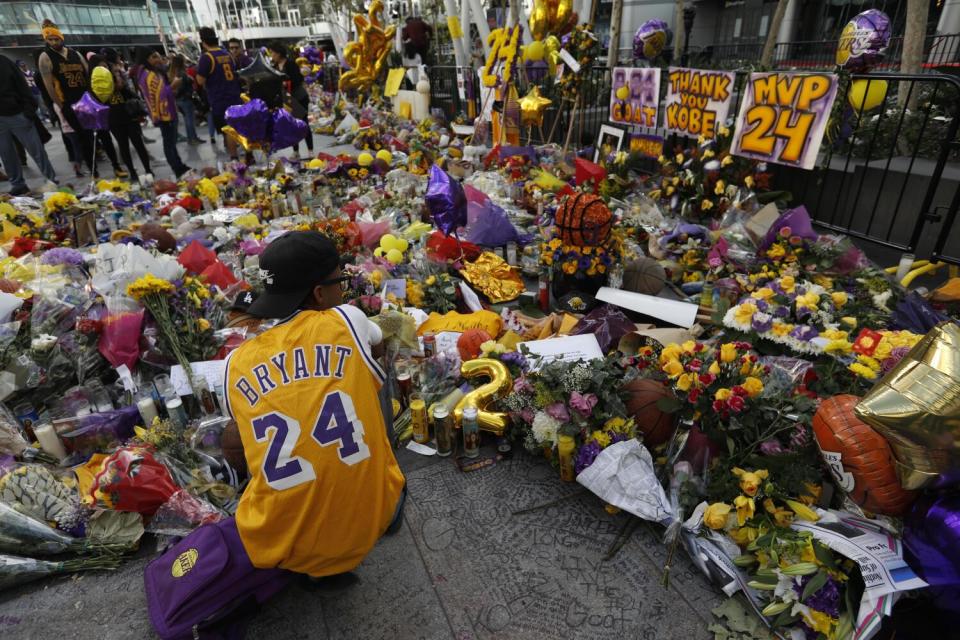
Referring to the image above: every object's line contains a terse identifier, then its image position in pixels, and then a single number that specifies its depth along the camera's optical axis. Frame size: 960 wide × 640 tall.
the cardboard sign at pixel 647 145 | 6.41
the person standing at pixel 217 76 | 8.52
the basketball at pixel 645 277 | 4.27
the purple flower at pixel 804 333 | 2.86
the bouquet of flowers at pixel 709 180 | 5.10
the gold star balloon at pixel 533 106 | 7.17
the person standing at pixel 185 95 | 10.52
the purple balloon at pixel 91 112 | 7.93
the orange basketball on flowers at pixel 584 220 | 3.90
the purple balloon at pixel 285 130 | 7.32
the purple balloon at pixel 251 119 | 6.98
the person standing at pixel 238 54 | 10.94
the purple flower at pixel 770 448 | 2.26
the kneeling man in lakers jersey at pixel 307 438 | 1.80
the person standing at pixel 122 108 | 7.77
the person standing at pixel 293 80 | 9.88
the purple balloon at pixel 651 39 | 8.97
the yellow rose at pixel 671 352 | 2.61
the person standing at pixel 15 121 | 7.46
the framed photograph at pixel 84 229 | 5.48
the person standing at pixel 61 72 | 7.77
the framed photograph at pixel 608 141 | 6.83
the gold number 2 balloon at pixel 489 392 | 2.85
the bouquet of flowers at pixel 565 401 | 2.60
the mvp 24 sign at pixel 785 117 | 4.35
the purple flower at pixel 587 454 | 2.53
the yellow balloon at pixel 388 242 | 4.75
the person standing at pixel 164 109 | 8.69
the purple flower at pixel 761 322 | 2.97
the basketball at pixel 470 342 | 3.36
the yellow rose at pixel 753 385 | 2.23
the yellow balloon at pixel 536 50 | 7.34
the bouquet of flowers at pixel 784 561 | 1.87
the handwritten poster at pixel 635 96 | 6.33
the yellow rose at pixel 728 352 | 2.38
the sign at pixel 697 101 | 5.41
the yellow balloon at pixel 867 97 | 4.86
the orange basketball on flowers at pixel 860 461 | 1.93
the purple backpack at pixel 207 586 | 1.89
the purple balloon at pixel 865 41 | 5.03
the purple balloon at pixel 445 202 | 4.53
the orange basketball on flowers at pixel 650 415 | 2.61
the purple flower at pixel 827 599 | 1.85
